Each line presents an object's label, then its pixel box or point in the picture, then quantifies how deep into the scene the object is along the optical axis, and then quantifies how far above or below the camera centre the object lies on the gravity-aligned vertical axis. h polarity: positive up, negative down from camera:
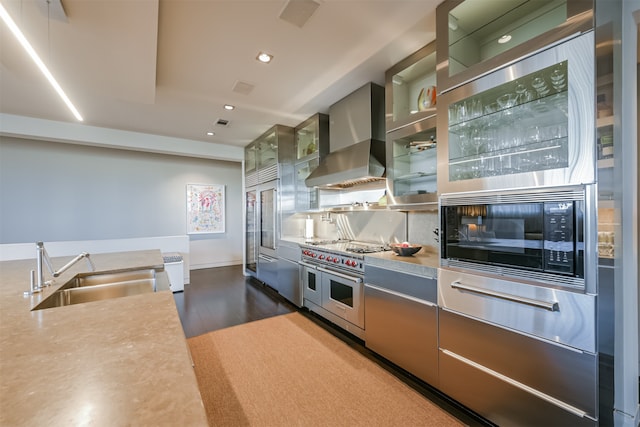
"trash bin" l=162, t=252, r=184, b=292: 4.40 -0.98
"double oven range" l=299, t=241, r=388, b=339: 2.61 -0.77
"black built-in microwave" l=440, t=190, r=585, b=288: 1.35 -0.15
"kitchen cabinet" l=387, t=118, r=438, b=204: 2.44 +0.47
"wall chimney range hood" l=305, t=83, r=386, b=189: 2.84 +0.85
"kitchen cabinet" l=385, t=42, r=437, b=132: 2.35 +1.27
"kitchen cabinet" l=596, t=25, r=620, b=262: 1.30 +0.33
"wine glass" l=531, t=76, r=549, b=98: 1.60 +0.77
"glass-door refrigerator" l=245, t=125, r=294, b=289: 4.39 +0.30
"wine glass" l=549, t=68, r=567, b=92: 1.49 +0.75
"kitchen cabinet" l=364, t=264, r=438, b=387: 1.92 -0.88
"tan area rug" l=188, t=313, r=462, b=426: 1.74 -1.35
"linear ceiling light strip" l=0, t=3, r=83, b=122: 1.29 +0.97
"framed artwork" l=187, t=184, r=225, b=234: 6.29 +0.11
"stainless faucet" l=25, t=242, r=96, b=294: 1.54 -0.35
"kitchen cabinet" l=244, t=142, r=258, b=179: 5.40 +1.14
